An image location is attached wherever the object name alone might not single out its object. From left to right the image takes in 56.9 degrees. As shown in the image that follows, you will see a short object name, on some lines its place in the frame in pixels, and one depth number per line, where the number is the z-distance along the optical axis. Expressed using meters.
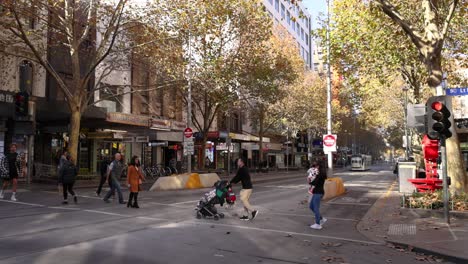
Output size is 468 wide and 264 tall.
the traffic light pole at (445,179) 10.20
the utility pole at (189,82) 22.92
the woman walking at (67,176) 13.91
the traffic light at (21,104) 16.94
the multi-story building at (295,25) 62.22
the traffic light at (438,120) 10.12
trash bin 18.00
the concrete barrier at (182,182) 20.98
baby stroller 11.16
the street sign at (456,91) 10.69
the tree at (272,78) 29.47
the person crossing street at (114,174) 14.52
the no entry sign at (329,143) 19.17
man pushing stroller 11.26
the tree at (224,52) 23.09
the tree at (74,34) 17.62
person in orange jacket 13.15
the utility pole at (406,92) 35.43
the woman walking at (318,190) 10.41
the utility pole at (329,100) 20.10
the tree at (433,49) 12.24
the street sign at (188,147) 22.86
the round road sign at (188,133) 22.80
